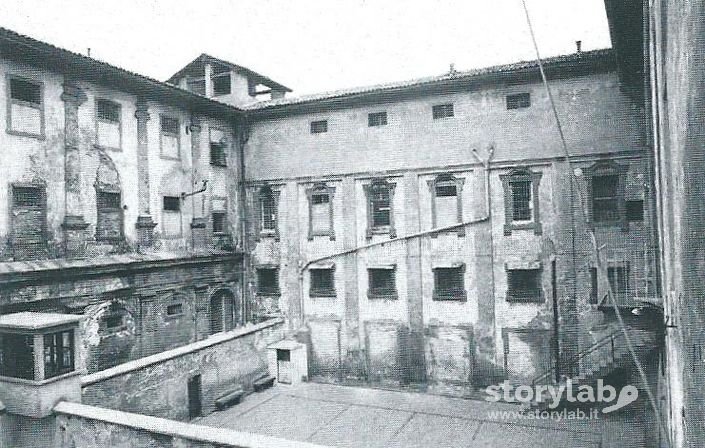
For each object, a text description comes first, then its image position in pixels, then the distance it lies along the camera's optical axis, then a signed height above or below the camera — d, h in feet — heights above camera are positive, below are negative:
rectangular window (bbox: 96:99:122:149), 53.52 +12.16
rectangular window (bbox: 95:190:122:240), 53.36 +2.16
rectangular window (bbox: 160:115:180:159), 61.36 +12.03
